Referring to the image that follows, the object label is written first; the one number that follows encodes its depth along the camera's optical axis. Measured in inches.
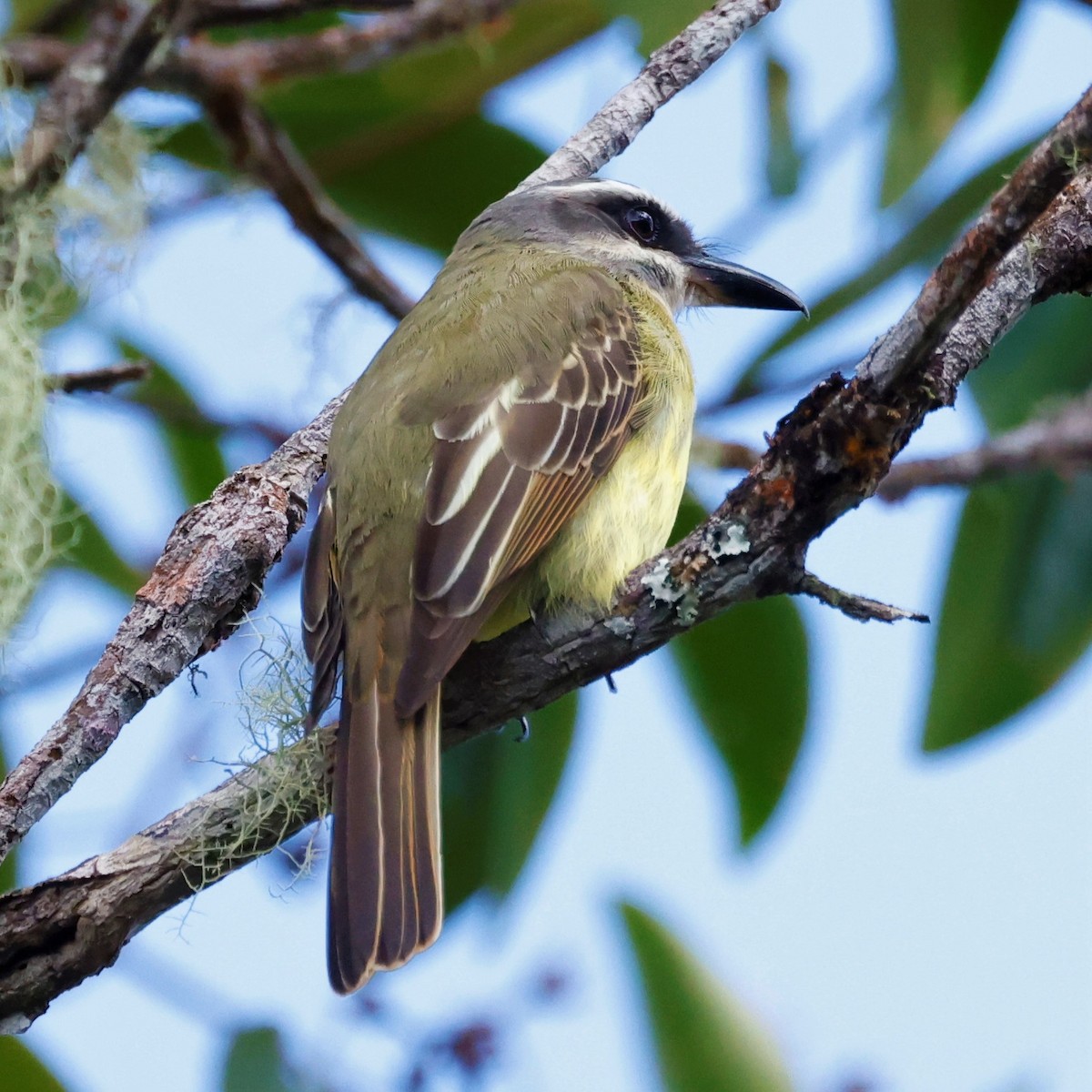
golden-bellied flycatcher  198.5
